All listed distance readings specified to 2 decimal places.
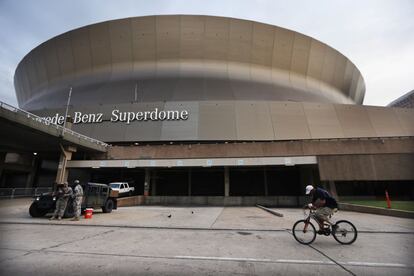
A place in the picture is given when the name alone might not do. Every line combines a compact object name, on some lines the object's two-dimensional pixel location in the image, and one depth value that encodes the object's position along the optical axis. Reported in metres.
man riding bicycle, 6.25
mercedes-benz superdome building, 23.14
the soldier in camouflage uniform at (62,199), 10.64
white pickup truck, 23.26
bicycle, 6.15
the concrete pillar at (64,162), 24.28
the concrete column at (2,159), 29.17
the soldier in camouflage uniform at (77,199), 10.39
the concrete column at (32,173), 31.82
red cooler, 11.35
